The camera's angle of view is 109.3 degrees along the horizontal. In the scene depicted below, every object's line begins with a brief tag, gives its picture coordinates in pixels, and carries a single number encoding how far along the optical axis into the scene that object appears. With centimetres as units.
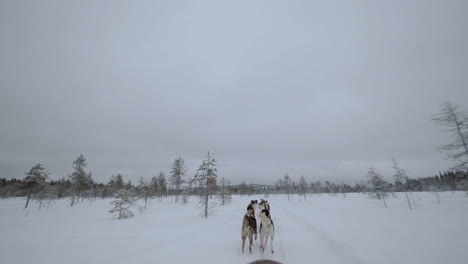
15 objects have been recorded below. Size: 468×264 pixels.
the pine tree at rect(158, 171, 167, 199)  5925
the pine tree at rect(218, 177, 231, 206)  4248
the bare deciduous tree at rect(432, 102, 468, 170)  1730
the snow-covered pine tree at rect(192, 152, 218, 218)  2233
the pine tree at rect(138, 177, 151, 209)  4468
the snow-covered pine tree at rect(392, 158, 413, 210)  3366
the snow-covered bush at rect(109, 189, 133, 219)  1944
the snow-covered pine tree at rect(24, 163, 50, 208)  3510
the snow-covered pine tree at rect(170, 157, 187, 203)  4494
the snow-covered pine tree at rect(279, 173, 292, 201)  7550
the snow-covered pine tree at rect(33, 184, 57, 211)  3132
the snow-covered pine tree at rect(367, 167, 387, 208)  3770
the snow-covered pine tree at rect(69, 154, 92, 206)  3849
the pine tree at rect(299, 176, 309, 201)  8166
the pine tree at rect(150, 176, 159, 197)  5511
